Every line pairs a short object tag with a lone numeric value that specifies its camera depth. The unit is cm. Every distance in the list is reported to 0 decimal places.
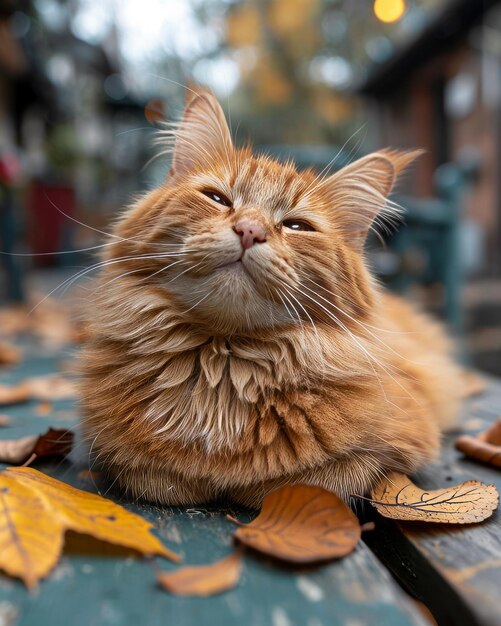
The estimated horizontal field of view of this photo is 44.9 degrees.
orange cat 31
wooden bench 21
